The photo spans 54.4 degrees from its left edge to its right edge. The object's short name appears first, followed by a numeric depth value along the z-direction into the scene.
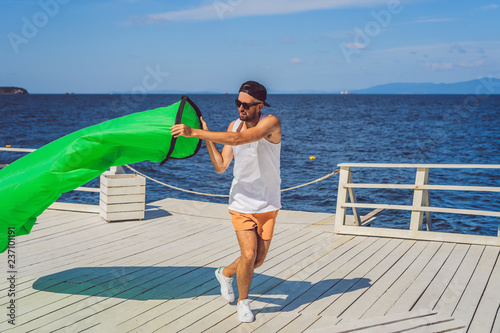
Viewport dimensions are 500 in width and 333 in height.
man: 4.14
